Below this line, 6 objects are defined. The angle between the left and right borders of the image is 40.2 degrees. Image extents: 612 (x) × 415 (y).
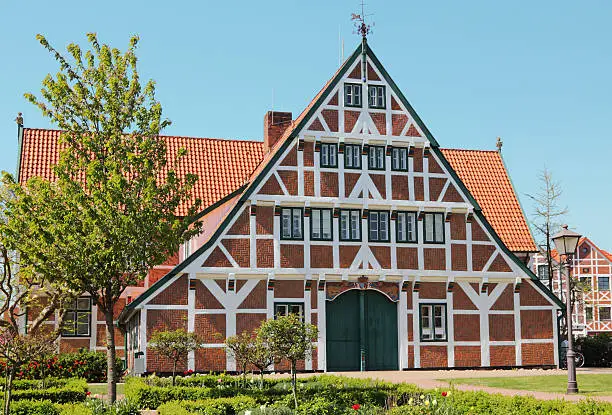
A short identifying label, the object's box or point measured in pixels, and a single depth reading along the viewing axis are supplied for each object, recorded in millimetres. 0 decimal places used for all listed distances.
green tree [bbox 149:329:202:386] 23859
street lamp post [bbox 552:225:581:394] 20906
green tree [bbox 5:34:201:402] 19047
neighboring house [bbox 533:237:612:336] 75750
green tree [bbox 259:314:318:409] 19984
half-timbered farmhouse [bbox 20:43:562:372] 29906
